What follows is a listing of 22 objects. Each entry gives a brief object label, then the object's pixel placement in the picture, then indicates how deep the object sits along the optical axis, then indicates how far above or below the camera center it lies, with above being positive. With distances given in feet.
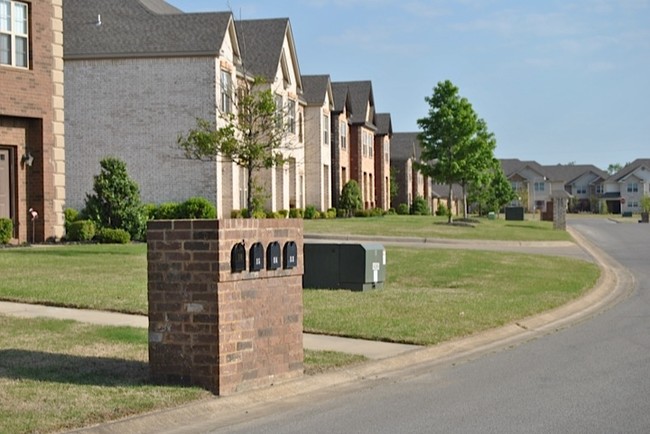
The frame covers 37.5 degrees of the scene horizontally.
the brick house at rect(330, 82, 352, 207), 200.23 +14.57
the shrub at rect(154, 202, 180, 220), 110.73 -0.32
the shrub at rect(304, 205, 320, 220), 170.83 -1.06
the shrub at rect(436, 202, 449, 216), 303.81 -1.64
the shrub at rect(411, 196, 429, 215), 268.41 -0.26
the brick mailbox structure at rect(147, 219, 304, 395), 30.94 -3.19
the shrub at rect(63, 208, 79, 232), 96.79 -0.64
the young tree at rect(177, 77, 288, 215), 77.97 +5.98
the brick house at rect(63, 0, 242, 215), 122.31 +14.65
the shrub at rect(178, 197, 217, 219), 113.09 -0.10
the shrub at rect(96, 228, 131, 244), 91.91 -2.62
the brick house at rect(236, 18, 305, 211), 148.05 +22.42
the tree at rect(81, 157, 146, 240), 94.94 +0.77
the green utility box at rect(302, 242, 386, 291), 61.62 -3.84
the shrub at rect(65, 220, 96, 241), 91.30 -2.08
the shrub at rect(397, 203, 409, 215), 258.57 -0.76
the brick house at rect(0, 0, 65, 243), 86.33 +8.41
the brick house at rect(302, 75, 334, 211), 184.24 +13.78
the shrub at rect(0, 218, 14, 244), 83.82 -1.77
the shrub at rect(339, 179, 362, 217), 196.65 +1.79
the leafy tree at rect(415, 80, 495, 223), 195.11 +13.94
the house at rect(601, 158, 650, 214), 476.95 +8.58
